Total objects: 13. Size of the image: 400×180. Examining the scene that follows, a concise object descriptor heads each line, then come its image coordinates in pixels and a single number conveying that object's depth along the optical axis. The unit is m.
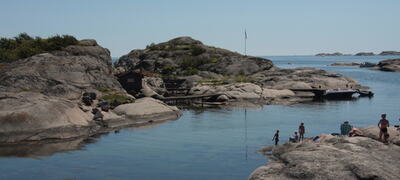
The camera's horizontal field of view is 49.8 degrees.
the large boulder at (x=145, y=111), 51.34
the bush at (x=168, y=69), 109.75
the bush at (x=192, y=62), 117.94
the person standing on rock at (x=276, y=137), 38.33
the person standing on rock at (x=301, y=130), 37.06
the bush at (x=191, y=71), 107.46
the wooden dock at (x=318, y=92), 84.80
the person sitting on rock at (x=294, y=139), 37.03
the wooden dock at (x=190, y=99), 73.28
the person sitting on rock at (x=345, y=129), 38.12
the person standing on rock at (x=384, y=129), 30.60
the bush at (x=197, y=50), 128.34
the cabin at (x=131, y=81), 68.25
